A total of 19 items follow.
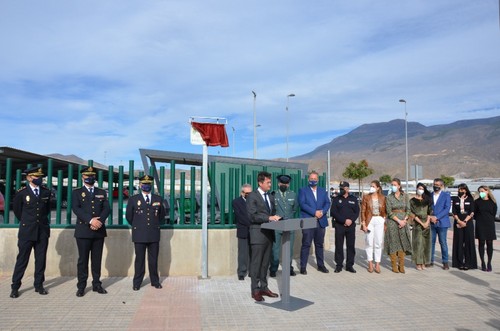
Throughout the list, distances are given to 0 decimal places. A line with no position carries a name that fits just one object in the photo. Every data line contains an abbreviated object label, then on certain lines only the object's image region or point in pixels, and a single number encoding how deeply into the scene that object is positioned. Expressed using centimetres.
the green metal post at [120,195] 775
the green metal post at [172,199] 795
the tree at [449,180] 7769
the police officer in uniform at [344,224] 860
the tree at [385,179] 8212
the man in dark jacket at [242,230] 787
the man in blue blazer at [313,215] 835
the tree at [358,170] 6394
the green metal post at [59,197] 775
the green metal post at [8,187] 766
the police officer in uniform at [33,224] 644
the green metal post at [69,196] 784
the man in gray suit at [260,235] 620
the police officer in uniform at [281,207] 800
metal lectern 578
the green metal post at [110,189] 777
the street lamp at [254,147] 3475
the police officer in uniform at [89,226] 657
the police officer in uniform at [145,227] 696
